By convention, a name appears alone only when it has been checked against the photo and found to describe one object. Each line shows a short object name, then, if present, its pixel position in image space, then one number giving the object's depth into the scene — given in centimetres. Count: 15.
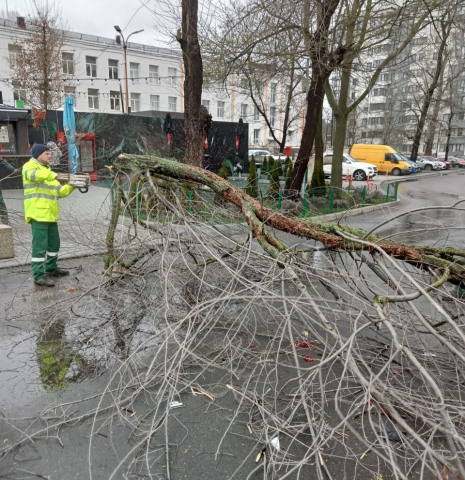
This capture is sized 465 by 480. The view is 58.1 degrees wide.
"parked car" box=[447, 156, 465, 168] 4597
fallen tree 338
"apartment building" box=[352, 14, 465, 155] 3700
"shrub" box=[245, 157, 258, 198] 1281
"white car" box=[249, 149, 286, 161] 3318
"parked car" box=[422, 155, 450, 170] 3973
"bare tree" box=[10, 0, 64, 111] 1977
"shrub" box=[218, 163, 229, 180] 1291
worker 540
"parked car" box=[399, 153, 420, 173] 3331
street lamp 2361
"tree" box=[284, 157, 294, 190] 1316
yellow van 3225
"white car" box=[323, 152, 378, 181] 2623
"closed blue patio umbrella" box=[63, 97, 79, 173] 1224
